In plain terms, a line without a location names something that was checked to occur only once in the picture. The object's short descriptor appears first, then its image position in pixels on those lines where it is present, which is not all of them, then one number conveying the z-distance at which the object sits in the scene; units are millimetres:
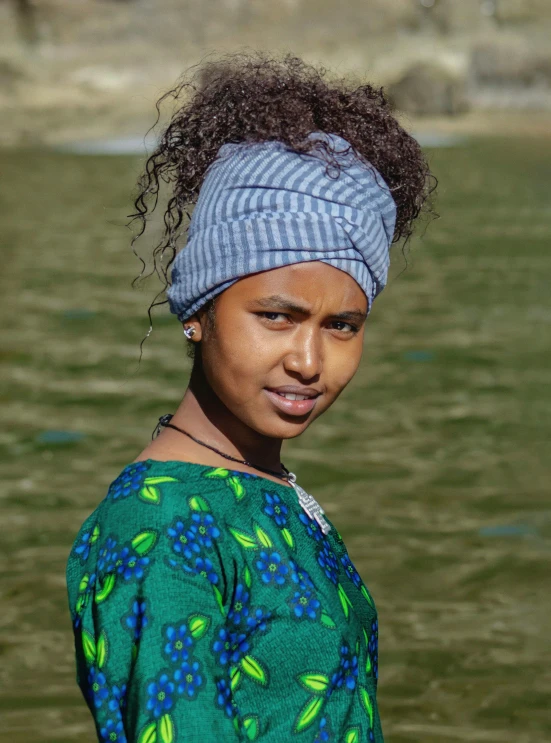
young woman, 1558
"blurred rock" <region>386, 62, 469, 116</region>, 29312
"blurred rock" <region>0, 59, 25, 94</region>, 31047
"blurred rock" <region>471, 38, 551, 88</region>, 33000
